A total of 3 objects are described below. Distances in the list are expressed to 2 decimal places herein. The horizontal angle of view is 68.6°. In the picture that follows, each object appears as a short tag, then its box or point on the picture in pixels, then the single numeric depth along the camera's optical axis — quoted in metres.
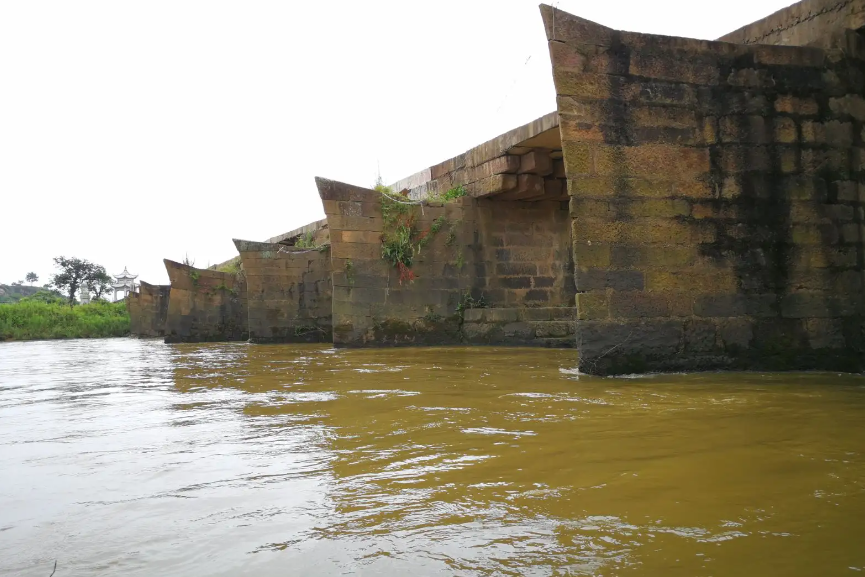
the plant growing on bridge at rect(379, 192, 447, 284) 10.77
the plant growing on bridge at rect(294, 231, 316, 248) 15.82
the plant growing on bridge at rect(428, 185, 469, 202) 11.20
